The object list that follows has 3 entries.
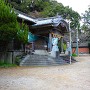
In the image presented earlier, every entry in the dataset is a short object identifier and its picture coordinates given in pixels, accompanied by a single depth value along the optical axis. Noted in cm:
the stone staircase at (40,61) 864
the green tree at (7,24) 733
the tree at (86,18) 2546
